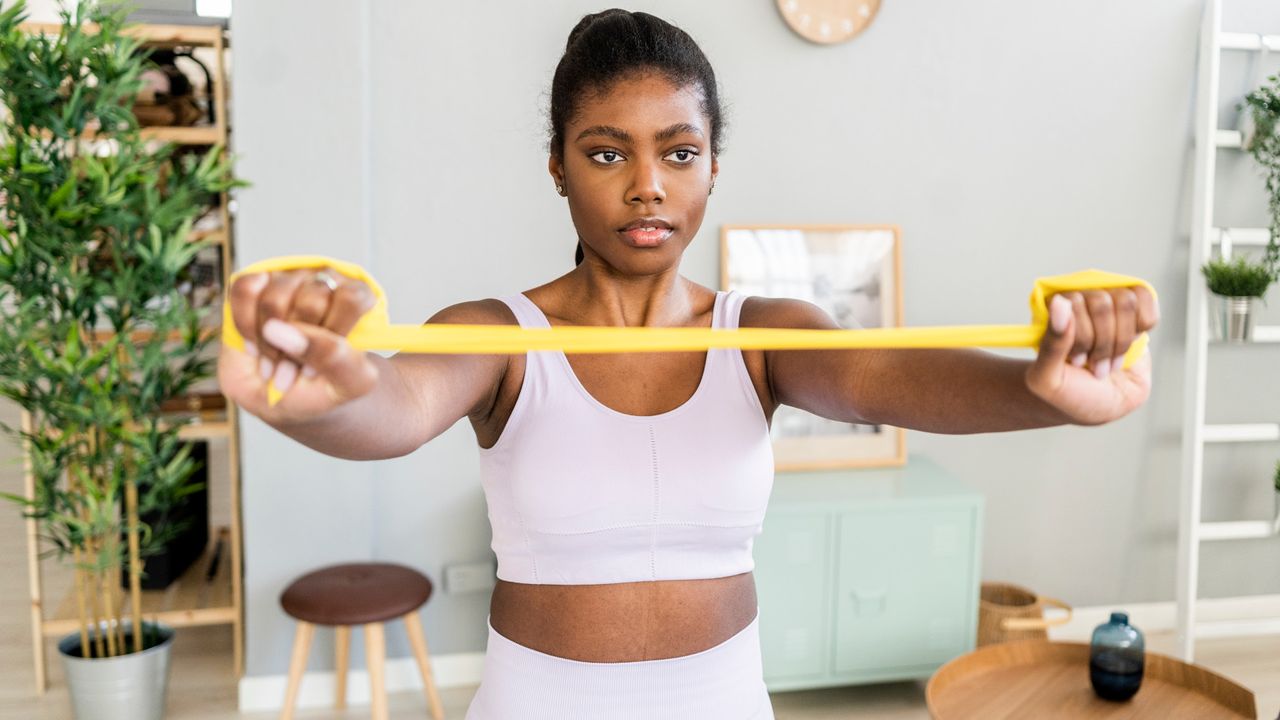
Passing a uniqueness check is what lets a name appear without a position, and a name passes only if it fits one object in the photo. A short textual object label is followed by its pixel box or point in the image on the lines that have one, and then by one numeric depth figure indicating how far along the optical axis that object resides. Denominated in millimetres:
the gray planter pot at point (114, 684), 2779
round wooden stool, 2697
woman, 1040
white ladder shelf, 3268
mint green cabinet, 2877
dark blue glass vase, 2139
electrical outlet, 3205
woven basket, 3072
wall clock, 3168
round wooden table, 2135
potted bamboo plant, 2555
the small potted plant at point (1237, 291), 3215
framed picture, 3219
